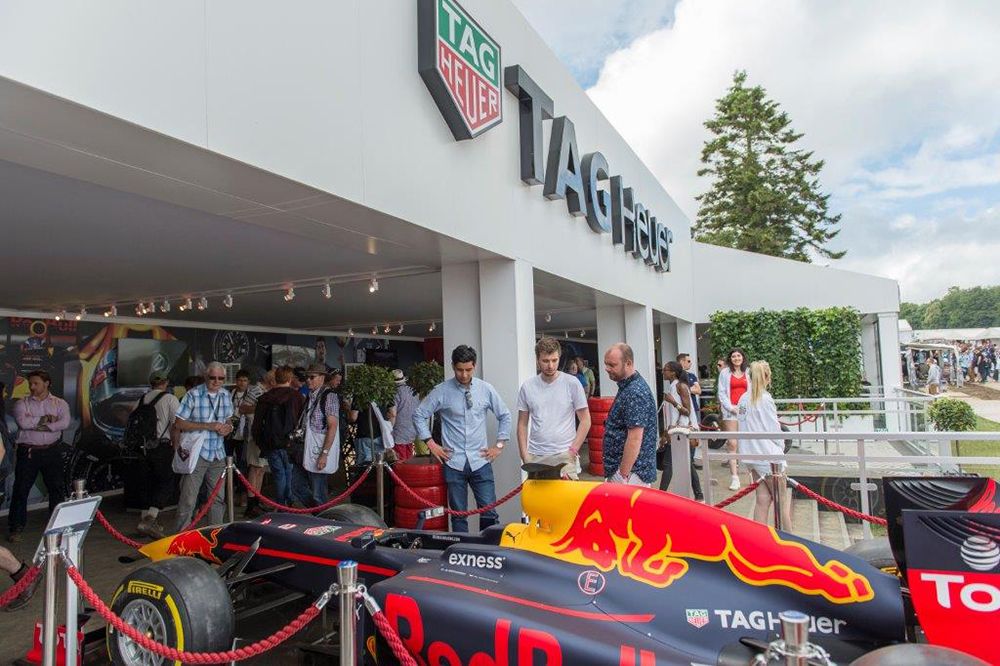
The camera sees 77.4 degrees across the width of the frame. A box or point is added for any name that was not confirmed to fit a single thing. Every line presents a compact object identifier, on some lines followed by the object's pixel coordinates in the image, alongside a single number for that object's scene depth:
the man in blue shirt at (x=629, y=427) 3.91
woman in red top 8.02
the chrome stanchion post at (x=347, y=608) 2.28
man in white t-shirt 5.07
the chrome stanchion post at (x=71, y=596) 2.84
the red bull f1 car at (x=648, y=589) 2.03
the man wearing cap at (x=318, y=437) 5.87
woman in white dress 5.12
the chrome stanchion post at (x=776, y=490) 4.44
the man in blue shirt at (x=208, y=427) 5.52
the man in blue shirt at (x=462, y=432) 5.11
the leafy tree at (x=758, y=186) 38.31
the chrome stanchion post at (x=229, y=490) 5.84
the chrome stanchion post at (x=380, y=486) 6.11
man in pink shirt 6.27
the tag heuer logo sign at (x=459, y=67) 4.49
